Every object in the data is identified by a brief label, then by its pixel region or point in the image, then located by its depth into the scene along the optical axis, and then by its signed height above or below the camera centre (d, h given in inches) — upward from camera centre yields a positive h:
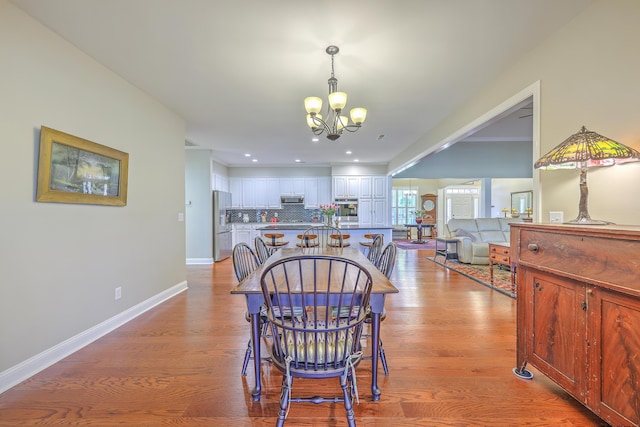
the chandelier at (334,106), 95.0 +39.8
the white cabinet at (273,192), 316.5 +27.4
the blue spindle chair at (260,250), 112.7 -14.1
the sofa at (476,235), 225.5 -13.9
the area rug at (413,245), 349.3 -35.9
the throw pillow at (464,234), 232.2 -13.1
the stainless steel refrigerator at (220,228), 246.4 -11.5
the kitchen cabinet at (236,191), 315.6 +28.0
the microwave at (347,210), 309.1 +7.9
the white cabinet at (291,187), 316.2 +33.4
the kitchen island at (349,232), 204.8 -11.1
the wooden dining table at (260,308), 61.7 -20.8
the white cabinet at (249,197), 316.8 +21.4
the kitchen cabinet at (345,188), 308.0 +32.2
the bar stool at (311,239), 171.5 -14.2
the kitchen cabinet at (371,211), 307.9 +6.9
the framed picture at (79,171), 81.7 +14.5
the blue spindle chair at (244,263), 78.3 -15.9
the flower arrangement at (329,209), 186.5 +5.3
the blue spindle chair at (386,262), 77.4 -14.6
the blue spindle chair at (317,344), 51.8 -25.9
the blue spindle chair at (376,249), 112.2 -13.2
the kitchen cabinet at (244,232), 297.1 -17.4
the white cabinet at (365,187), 309.1 +33.6
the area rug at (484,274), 159.2 -38.5
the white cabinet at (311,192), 317.1 +28.0
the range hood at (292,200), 314.7 +18.7
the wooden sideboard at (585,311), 47.0 -18.4
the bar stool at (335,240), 171.0 -15.0
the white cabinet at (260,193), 316.2 +26.1
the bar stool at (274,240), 185.5 -16.7
